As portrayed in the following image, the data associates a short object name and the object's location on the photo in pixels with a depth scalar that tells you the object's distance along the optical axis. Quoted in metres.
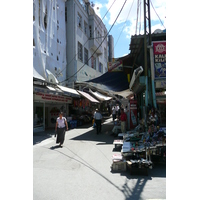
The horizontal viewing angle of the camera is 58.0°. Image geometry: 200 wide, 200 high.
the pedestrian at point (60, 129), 8.86
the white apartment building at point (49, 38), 13.88
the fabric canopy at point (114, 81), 14.83
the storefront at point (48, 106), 12.48
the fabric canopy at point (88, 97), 16.49
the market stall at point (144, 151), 5.21
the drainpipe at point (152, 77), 8.86
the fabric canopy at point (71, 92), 14.07
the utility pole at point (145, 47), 9.32
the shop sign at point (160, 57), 8.88
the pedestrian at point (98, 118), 12.14
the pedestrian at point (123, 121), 11.03
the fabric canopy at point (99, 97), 19.06
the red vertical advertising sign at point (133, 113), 12.39
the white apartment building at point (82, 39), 19.94
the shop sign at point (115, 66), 15.73
